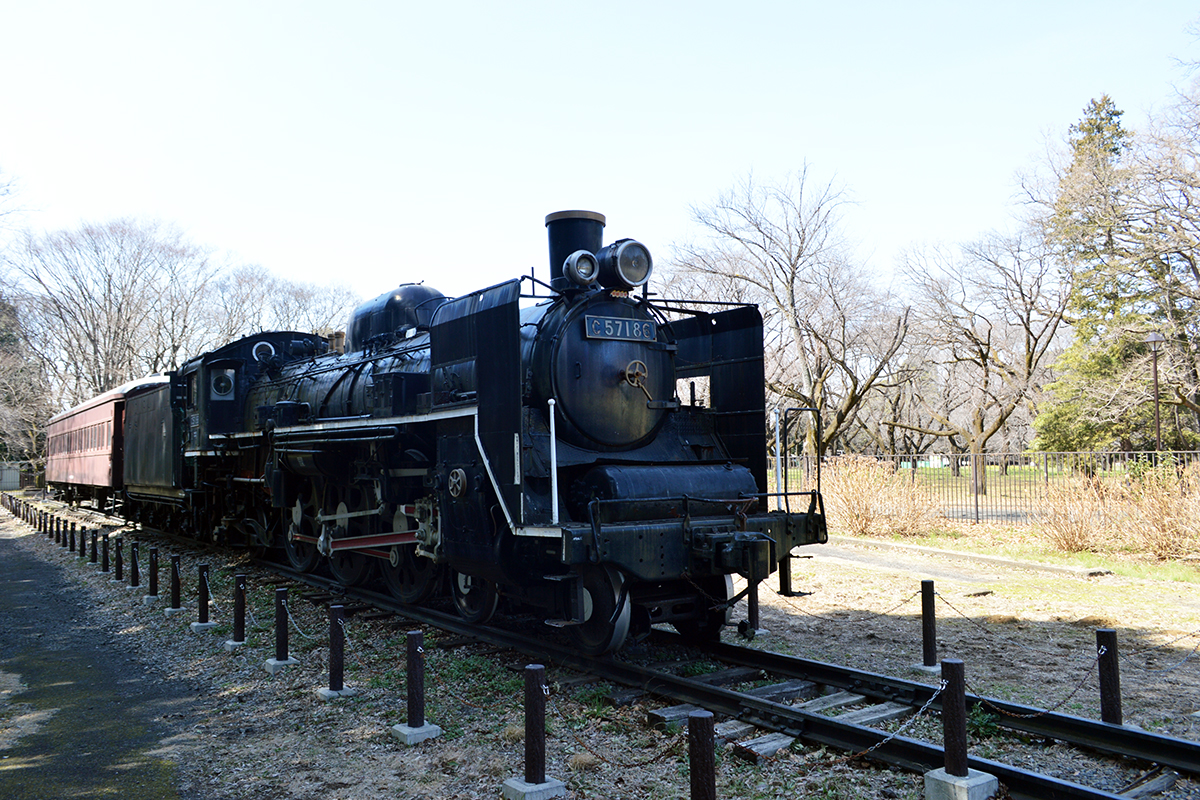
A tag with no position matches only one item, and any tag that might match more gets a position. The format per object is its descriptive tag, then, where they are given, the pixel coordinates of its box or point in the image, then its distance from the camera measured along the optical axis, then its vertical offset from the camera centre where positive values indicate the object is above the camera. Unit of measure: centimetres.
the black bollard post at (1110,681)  483 -150
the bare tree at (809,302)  2403 +422
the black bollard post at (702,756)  364 -142
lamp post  1764 +200
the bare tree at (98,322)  3959 +686
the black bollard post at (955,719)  395 -138
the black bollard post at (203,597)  880 -155
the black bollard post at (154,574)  1041 -151
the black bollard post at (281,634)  701 -159
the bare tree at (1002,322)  2633 +388
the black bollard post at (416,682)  521 -150
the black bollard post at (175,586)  954 -154
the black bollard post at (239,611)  775 -153
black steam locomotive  602 -8
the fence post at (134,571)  1170 -165
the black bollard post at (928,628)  655 -156
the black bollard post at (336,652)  613 -153
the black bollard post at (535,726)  427 -148
